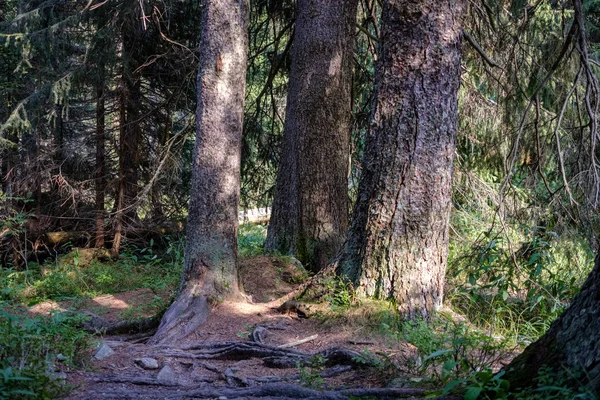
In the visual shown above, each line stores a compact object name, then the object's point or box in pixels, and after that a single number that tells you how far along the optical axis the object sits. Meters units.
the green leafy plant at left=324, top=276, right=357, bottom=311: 6.07
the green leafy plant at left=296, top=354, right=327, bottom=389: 4.37
